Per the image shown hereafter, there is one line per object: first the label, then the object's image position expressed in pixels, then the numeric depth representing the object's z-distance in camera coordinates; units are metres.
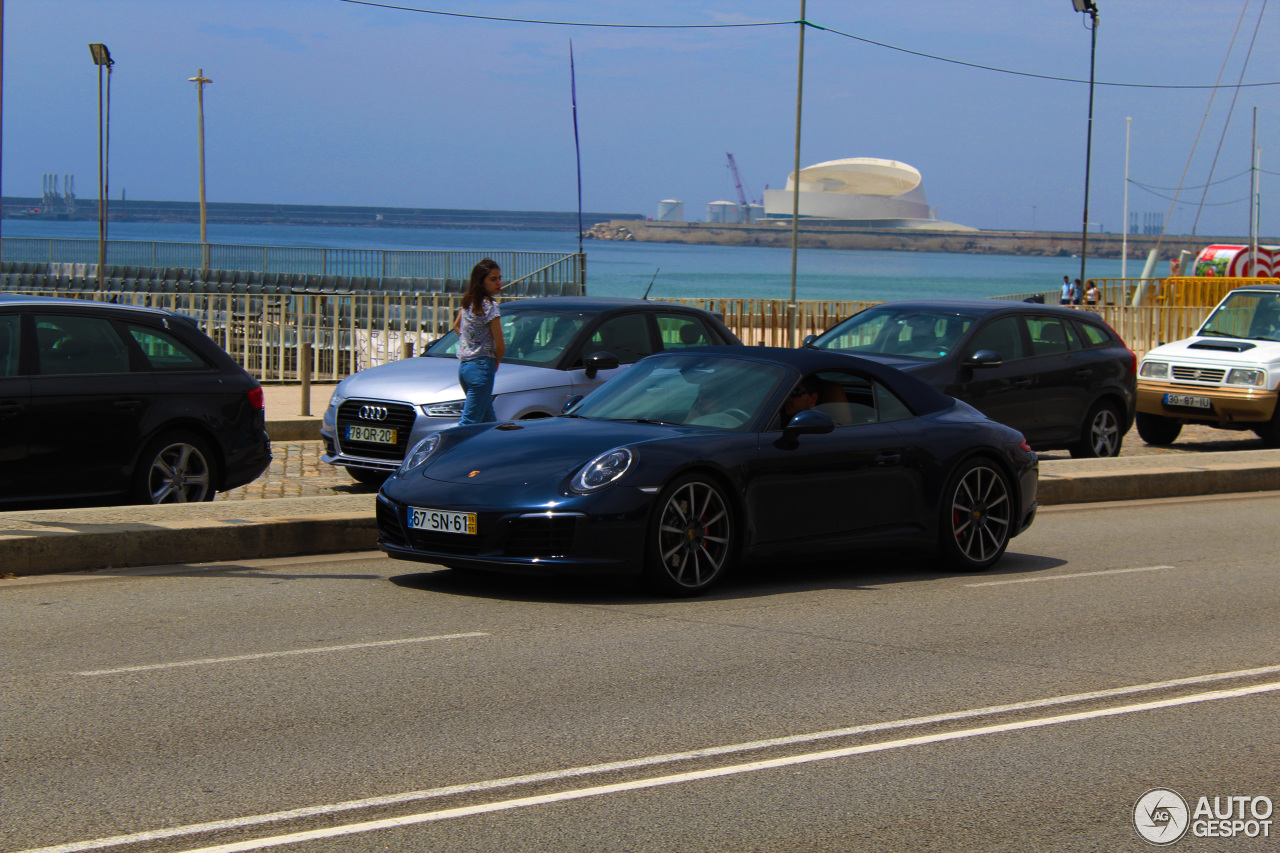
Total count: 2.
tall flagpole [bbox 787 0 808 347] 27.88
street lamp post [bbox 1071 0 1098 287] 39.12
